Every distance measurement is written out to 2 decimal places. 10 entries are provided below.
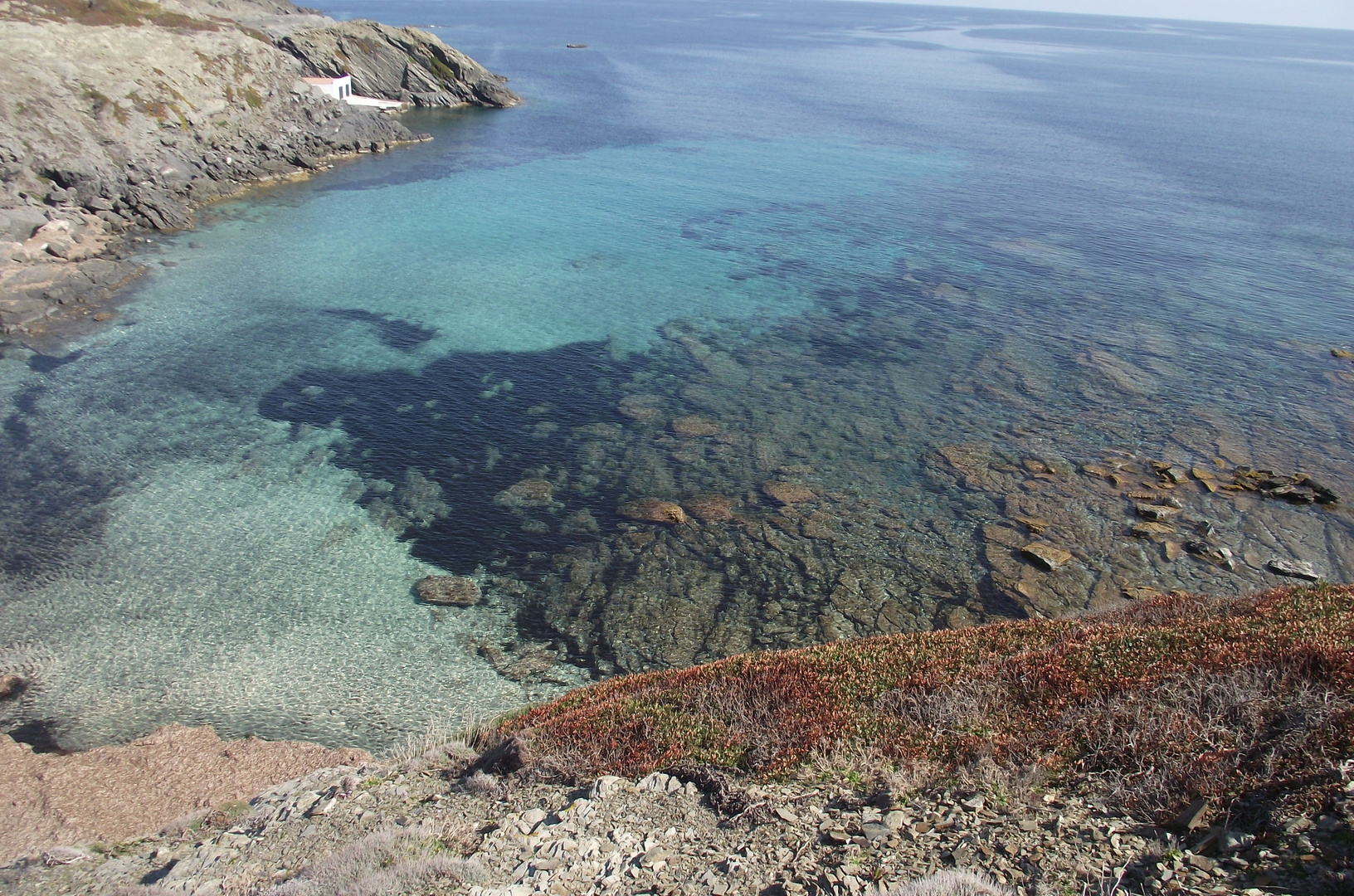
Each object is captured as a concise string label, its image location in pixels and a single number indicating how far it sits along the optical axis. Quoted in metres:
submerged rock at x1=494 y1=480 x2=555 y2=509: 32.25
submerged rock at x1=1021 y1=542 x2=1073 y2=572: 29.28
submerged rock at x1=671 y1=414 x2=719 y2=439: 37.34
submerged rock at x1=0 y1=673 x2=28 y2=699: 22.77
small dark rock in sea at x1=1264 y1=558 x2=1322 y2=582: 28.83
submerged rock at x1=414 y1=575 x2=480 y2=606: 27.45
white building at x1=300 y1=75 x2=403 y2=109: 85.75
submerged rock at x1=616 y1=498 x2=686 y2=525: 31.50
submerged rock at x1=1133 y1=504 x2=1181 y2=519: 31.91
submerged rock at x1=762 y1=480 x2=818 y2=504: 32.84
